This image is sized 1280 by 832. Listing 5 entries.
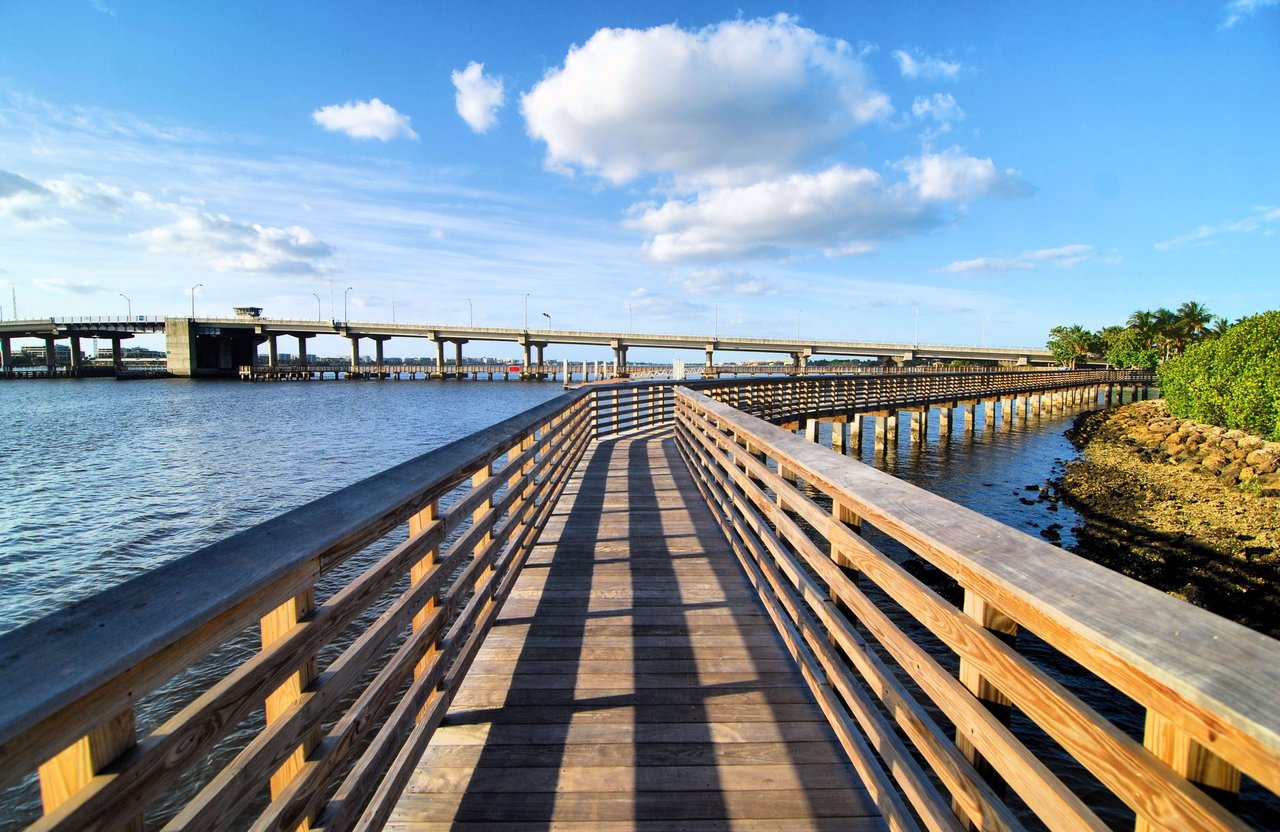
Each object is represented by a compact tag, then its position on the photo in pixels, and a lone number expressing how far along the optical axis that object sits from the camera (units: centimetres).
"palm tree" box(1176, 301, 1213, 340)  7194
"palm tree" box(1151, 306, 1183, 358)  7481
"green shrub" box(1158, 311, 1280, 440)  1900
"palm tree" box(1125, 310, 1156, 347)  7819
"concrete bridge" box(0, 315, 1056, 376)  9412
